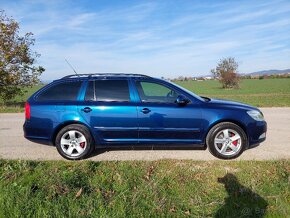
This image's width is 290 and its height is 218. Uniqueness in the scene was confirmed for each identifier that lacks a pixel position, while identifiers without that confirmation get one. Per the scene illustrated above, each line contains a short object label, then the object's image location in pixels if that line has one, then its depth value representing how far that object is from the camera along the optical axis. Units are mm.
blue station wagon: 5227
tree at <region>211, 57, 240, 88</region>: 54531
